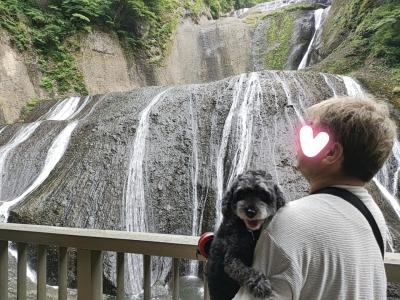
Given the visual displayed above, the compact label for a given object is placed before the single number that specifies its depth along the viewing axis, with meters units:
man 0.97
